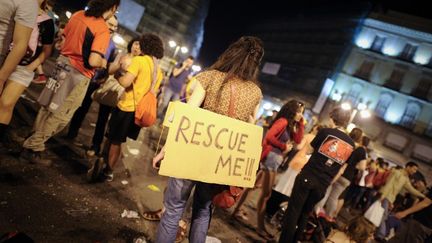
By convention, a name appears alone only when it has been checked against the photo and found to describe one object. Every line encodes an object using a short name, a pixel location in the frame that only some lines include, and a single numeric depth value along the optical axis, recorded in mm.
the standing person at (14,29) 2777
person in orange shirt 3971
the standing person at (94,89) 5281
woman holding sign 2695
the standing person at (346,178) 6064
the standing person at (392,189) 8812
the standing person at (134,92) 4188
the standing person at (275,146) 5117
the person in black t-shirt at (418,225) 4316
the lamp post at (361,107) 23169
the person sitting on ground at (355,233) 4548
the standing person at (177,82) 10358
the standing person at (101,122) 5246
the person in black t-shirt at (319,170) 4304
